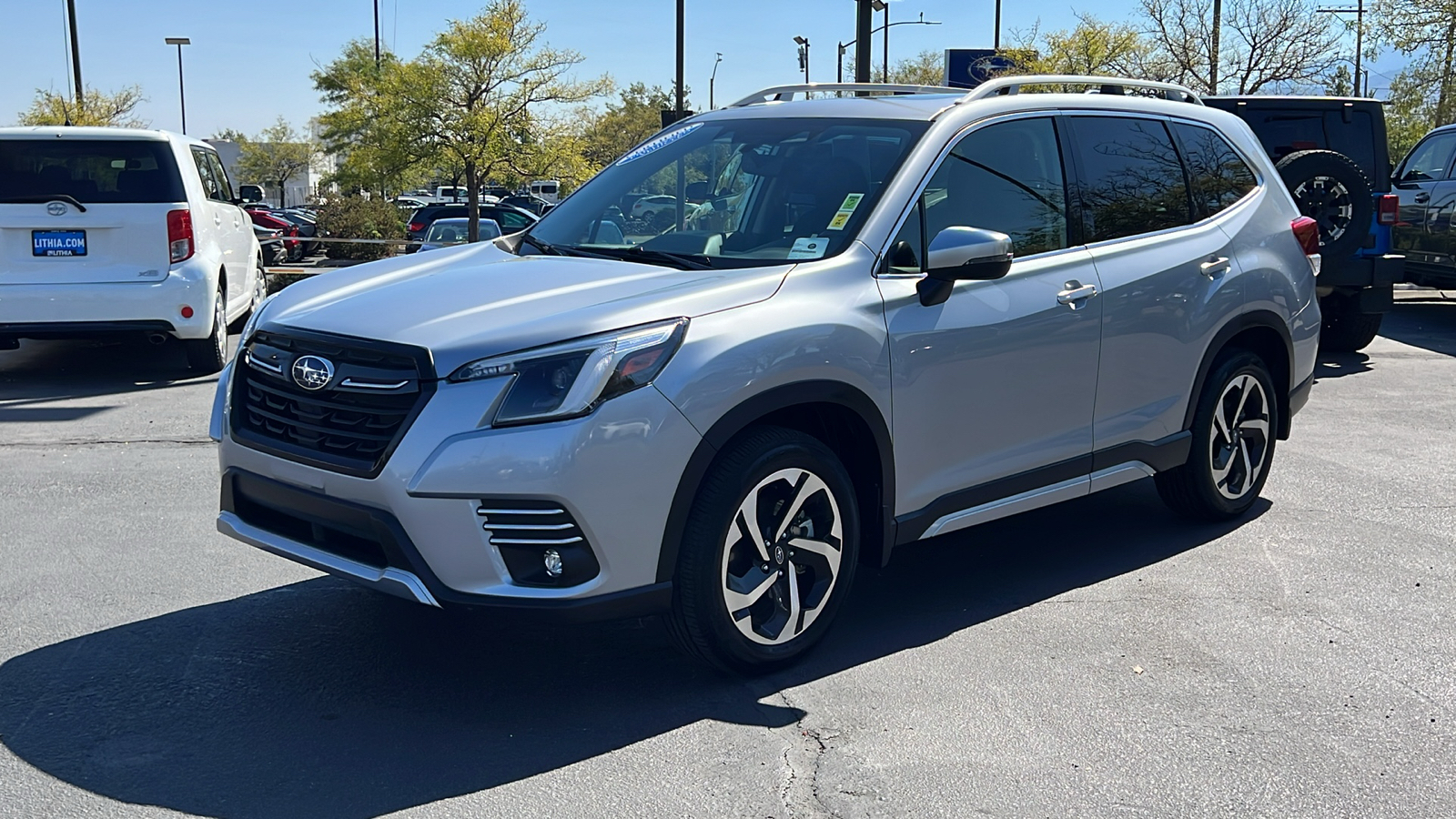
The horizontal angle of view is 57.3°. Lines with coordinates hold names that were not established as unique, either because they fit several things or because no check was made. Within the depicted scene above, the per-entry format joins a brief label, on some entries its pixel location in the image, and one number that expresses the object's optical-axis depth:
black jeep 10.05
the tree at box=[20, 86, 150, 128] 32.72
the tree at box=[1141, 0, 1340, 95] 30.16
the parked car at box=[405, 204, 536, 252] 28.54
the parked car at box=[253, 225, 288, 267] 22.79
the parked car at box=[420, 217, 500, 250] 16.98
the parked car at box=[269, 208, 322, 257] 38.51
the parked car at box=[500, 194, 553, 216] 40.34
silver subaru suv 3.66
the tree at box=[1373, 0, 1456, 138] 25.36
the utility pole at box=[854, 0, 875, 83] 18.39
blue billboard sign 33.06
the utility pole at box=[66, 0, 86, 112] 30.53
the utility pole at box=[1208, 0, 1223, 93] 29.62
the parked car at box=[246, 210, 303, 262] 29.68
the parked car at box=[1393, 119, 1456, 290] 12.68
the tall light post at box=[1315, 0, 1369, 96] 28.31
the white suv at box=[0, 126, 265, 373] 9.46
